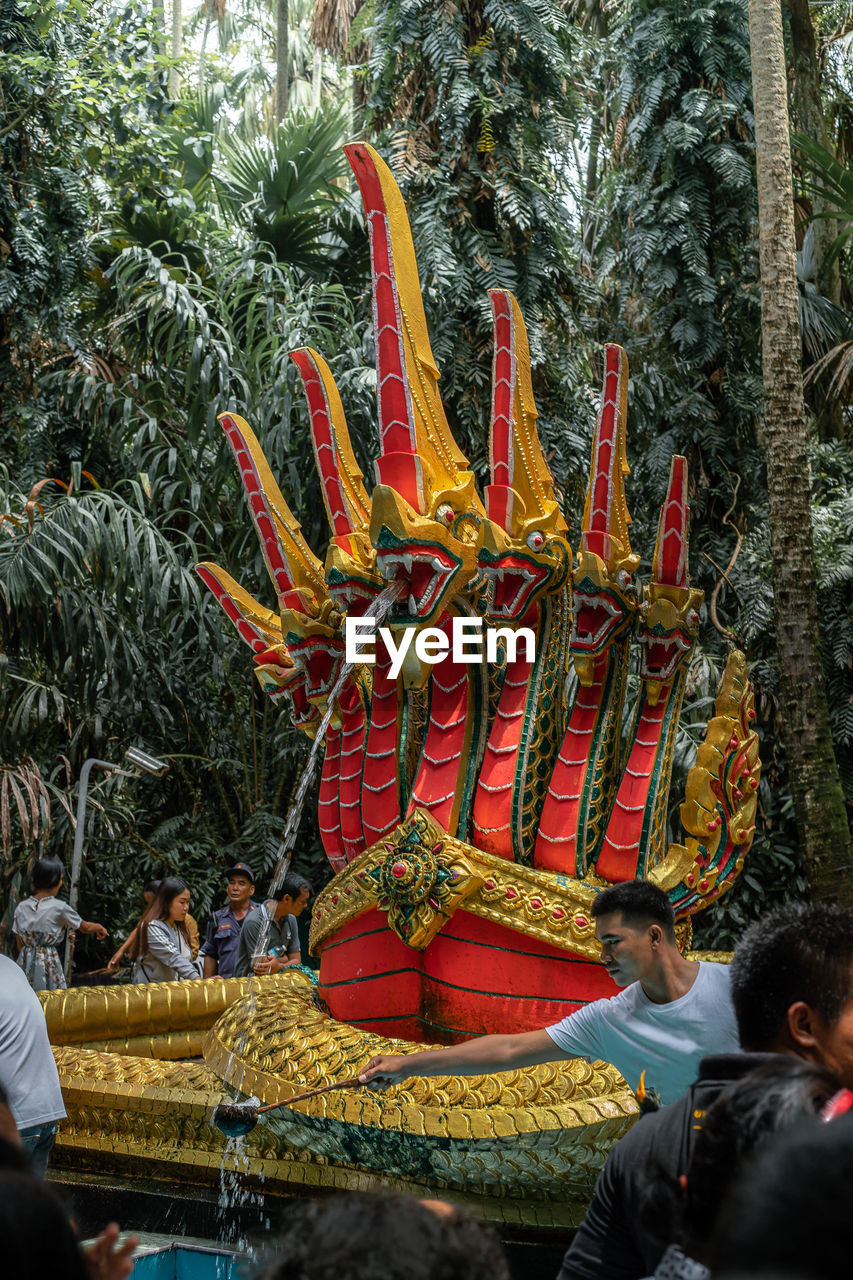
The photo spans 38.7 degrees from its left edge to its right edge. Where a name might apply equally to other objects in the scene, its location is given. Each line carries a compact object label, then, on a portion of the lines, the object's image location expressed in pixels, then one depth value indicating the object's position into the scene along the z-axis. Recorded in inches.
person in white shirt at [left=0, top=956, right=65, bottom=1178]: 124.1
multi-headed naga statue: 199.0
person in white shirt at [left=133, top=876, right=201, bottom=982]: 277.6
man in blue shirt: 281.6
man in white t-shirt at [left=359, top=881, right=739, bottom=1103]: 111.7
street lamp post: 306.2
